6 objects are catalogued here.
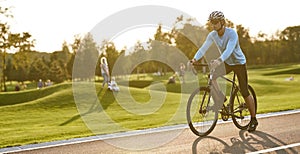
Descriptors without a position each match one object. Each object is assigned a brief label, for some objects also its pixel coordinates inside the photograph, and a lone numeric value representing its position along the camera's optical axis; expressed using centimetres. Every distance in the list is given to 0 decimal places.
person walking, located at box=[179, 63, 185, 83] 3282
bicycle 738
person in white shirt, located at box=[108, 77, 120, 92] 2245
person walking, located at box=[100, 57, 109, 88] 2030
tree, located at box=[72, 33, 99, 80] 4811
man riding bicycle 709
